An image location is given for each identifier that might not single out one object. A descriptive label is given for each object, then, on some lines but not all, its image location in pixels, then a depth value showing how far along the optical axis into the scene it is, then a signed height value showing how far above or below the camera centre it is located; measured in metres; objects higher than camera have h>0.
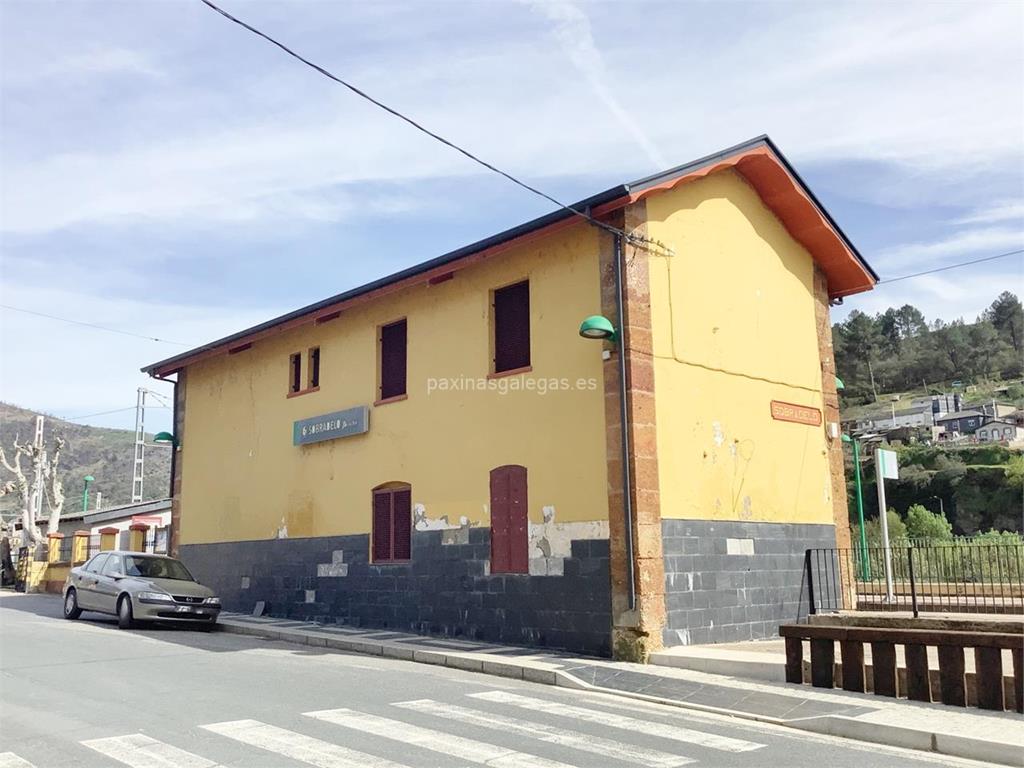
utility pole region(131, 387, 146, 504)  42.78 +4.21
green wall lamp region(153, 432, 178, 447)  21.61 +2.51
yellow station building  12.29 +1.70
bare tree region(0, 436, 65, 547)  29.48 +2.01
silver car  15.66 -0.95
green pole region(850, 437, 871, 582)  17.09 -0.61
